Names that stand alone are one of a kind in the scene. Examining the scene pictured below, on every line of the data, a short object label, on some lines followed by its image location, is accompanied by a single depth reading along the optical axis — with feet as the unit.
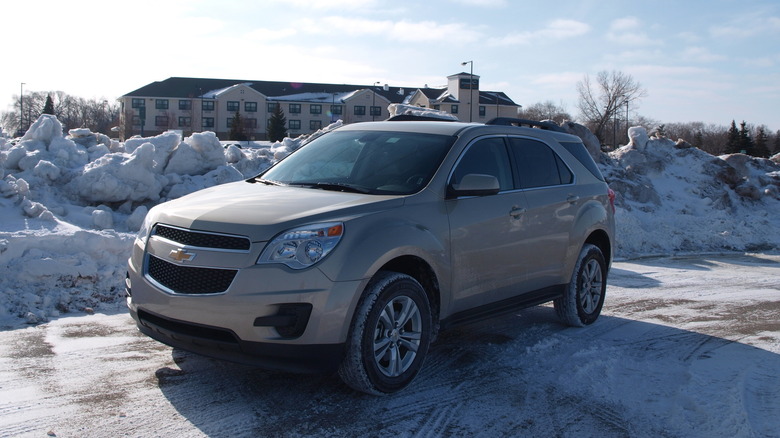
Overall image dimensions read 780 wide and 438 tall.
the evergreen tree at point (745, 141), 179.87
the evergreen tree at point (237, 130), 203.00
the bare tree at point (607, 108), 250.78
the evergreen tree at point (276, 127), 208.54
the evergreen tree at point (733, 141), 180.55
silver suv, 14.15
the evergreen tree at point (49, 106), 231.91
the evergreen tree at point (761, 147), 180.34
